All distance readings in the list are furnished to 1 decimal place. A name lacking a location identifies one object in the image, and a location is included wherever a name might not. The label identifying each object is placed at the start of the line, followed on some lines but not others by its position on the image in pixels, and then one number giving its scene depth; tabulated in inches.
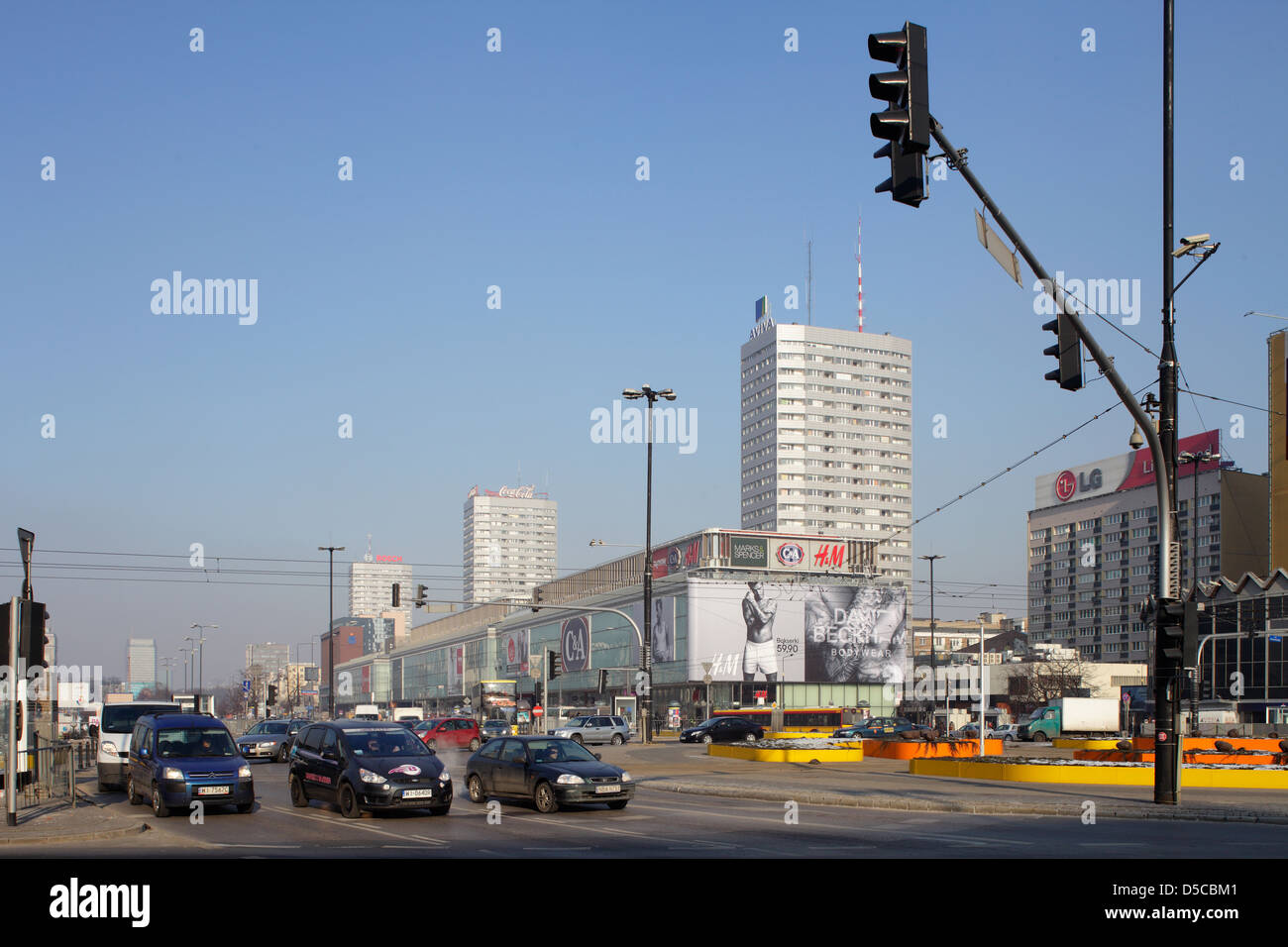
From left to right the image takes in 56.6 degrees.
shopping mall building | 3954.2
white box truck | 2474.2
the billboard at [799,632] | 3949.3
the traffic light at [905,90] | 460.4
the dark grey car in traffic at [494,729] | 2304.4
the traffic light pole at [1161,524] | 630.5
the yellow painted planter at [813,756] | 1529.3
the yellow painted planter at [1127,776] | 1028.5
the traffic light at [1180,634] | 748.0
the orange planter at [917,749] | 1486.2
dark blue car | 784.3
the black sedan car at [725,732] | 2239.2
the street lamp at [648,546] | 1726.1
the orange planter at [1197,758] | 1280.8
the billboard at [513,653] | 5329.7
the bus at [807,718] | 2553.9
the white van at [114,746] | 1043.9
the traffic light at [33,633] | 752.3
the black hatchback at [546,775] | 804.0
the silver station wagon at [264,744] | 1643.7
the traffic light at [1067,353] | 619.8
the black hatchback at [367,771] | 749.3
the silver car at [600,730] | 2156.7
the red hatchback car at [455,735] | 2050.9
